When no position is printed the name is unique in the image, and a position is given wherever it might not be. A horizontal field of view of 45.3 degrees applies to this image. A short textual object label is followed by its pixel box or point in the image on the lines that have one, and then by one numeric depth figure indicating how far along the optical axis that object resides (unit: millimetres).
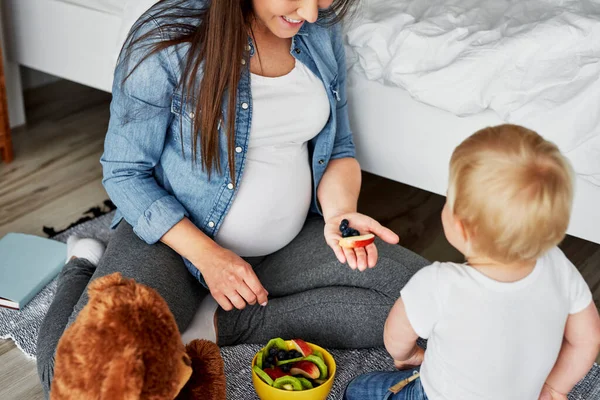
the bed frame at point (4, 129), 2113
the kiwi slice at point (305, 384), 1244
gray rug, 1371
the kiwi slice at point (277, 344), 1315
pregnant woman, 1225
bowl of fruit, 1225
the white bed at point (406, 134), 1564
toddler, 875
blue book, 1576
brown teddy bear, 841
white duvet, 1405
